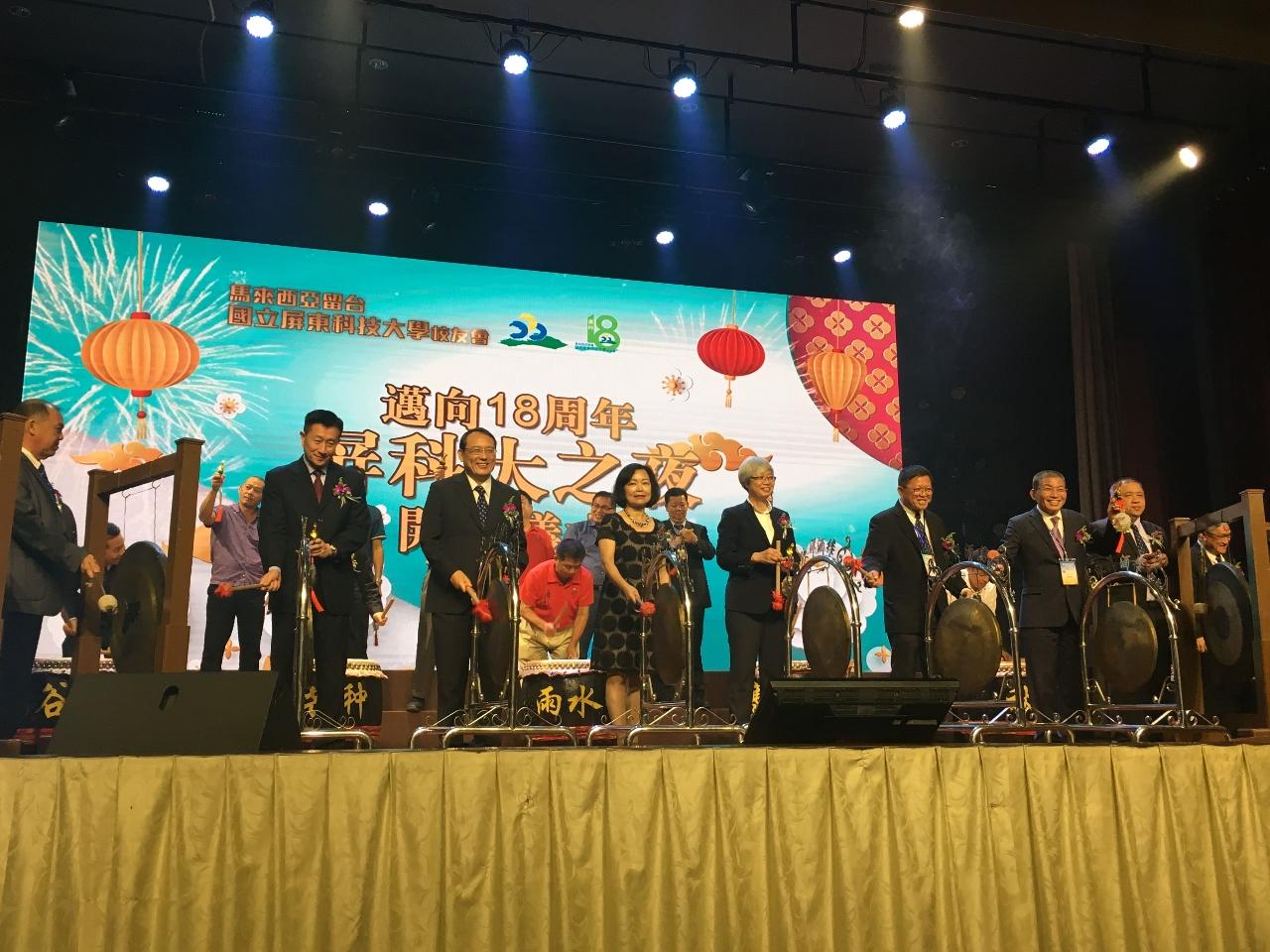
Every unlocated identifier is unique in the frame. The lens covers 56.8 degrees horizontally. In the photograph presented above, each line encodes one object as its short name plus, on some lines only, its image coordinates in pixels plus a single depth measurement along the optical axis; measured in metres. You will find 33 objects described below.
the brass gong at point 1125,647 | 4.47
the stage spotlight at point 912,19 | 7.01
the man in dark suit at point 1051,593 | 5.32
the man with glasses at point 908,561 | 5.26
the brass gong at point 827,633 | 4.39
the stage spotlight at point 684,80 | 7.14
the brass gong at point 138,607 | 3.84
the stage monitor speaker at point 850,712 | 3.21
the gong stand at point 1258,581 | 4.24
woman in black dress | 5.51
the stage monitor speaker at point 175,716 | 2.95
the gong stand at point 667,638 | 4.24
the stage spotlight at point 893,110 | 7.41
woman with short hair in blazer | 5.46
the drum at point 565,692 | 6.41
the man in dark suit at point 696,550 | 4.98
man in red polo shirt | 6.71
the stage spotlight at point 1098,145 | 7.89
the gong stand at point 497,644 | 3.97
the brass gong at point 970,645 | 4.51
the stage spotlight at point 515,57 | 6.83
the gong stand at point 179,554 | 3.62
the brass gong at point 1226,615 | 4.42
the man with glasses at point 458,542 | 4.51
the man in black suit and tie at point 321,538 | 4.62
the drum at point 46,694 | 5.97
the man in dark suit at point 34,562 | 4.30
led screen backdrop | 7.11
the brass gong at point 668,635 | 4.38
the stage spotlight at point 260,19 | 6.40
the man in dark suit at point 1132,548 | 4.88
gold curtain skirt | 2.73
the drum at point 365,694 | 6.29
